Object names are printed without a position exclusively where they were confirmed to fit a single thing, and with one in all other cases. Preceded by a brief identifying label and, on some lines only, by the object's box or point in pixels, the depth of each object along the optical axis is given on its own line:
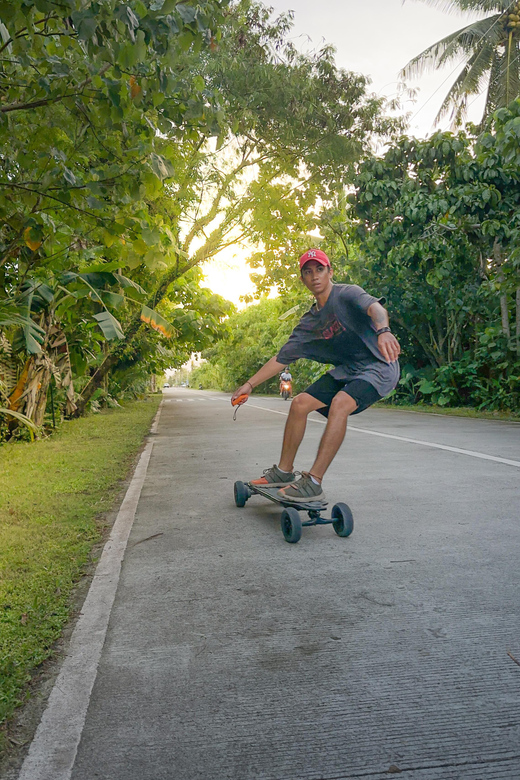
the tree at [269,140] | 16.58
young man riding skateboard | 4.80
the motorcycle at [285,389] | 36.16
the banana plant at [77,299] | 6.94
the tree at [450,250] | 15.43
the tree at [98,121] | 3.95
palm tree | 21.72
